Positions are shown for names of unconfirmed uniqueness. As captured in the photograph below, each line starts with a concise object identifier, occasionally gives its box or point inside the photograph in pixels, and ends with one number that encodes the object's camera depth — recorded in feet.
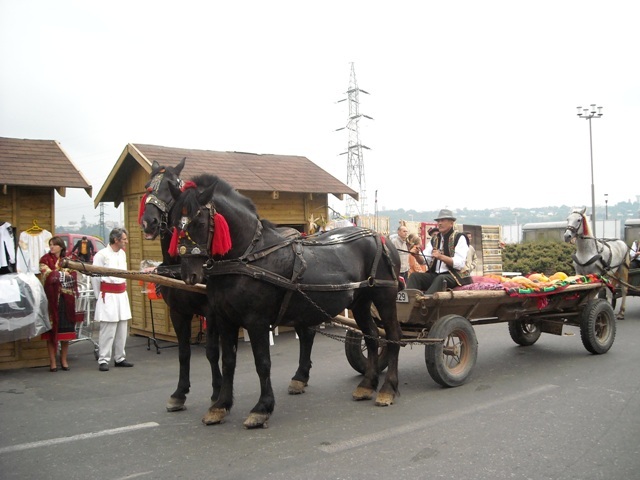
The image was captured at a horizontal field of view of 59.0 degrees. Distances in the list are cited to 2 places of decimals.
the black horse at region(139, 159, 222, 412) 18.71
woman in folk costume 27.91
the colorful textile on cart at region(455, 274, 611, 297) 24.23
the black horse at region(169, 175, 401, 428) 16.97
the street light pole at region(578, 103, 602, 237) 96.74
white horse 38.60
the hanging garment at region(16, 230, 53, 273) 28.22
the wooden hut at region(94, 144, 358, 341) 34.30
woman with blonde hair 34.81
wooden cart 21.94
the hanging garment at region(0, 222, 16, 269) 27.20
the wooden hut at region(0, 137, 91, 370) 28.25
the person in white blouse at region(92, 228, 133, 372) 28.35
